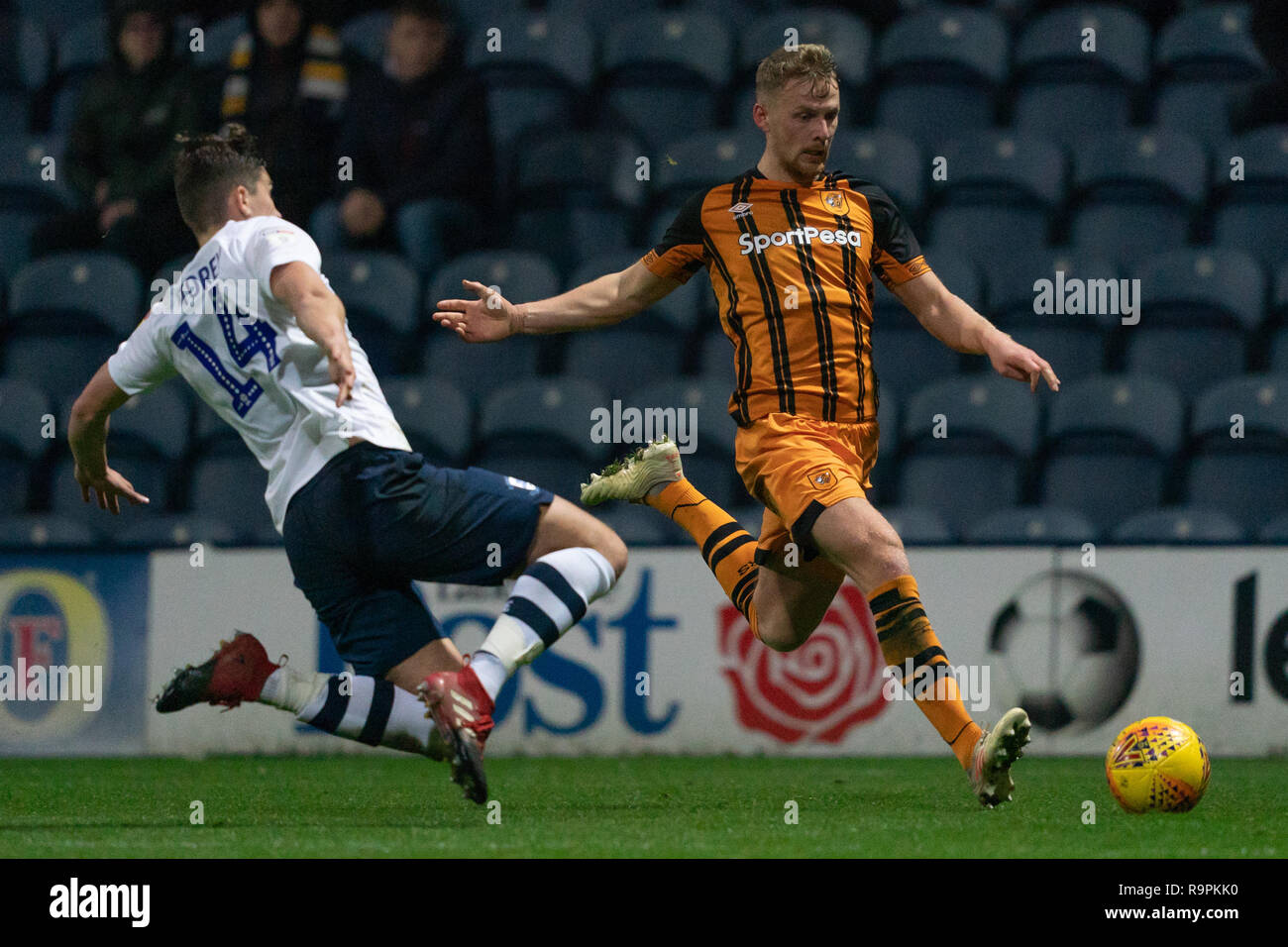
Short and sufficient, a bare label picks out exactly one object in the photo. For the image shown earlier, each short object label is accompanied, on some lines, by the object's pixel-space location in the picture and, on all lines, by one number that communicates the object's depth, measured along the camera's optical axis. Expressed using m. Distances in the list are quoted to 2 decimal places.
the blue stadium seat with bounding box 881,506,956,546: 15.95
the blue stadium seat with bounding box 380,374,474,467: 17.36
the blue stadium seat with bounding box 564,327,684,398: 18.28
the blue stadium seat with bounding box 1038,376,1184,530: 17.08
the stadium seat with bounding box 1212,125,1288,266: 19.25
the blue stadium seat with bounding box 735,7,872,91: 20.58
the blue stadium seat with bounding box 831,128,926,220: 19.19
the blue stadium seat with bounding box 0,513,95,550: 16.44
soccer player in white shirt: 8.76
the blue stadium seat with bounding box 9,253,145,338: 18.62
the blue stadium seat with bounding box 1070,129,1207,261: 19.30
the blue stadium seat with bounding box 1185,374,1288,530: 16.89
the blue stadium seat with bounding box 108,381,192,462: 17.72
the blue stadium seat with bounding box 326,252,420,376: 18.47
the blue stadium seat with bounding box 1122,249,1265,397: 18.08
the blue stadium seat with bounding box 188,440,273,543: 17.36
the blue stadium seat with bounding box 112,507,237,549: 16.39
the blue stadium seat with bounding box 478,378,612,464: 17.28
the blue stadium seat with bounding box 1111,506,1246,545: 15.96
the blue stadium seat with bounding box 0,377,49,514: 17.75
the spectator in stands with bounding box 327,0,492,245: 19.20
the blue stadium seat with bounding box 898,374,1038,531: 17.20
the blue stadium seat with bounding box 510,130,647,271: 19.42
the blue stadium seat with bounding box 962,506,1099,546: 16.06
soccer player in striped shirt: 9.10
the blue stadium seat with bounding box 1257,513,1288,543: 15.55
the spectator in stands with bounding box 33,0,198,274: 19.11
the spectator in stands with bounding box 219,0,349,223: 18.77
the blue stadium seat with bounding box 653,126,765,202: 19.17
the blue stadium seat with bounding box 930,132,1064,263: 19.22
